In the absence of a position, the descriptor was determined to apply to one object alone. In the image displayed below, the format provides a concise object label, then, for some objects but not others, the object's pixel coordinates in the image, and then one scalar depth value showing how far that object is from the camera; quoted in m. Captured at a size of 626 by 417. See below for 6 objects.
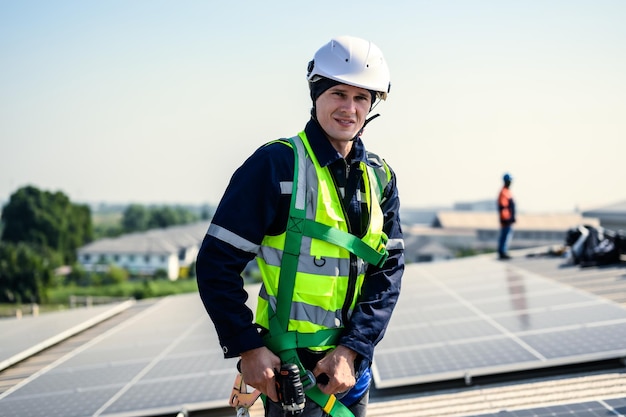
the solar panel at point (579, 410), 4.14
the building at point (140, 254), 77.31
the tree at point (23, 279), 50.97
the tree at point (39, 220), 74.75
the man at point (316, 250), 2.42
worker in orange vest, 12.24
